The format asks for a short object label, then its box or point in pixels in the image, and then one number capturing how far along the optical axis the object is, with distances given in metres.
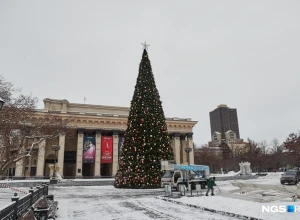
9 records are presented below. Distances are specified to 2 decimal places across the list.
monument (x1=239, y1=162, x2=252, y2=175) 49.39
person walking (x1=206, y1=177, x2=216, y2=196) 16.92
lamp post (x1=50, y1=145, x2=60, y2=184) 34.04
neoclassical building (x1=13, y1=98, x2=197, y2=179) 49.20
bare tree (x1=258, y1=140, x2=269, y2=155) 82.31
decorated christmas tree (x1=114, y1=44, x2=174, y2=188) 23.94
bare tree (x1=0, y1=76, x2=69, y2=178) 20.64
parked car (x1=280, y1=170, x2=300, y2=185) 25.94
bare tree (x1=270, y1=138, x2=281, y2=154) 86.22
